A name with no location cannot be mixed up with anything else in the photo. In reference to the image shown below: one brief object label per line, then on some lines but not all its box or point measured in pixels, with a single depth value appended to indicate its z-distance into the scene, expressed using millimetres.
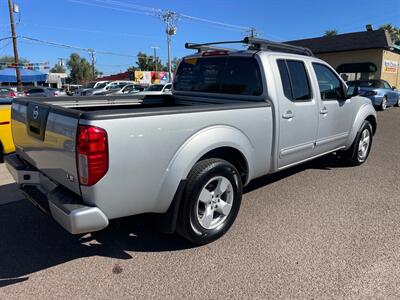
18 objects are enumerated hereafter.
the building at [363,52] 26844
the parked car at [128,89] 23484
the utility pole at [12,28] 29438
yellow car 6078
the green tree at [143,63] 99062
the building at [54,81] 59819
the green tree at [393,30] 52438
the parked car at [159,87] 19394
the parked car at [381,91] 16656
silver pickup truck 2604
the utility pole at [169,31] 46281
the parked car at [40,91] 30984
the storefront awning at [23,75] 43225
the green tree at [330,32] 69312
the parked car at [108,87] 27028
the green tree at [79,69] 98625
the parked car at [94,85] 28180
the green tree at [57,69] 119869
